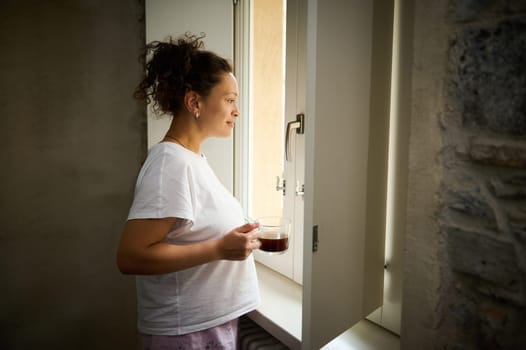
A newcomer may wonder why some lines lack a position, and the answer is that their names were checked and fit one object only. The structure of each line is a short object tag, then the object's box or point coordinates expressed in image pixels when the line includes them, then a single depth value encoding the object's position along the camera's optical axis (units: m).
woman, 0.90
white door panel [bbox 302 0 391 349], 0.89
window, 1.59
